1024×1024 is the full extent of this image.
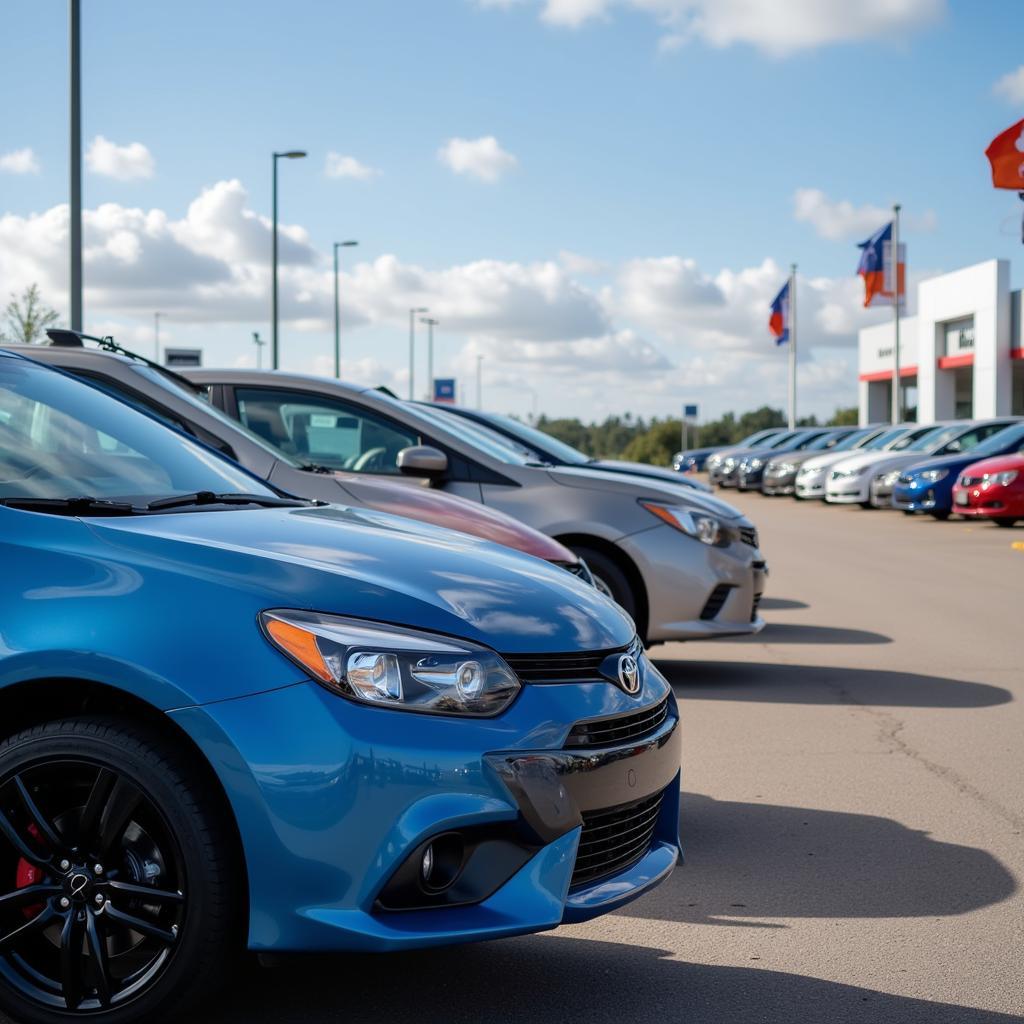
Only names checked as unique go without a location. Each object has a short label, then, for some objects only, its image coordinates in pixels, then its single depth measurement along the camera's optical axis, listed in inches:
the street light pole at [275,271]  1278.3
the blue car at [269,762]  118.6
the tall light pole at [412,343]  2831.0
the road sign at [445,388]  3142.2
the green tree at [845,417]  4667.3
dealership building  2034.9
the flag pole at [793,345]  2117.4
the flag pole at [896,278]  1739.7
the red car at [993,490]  865.5
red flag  1019.3
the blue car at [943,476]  934.4
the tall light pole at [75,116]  616.4
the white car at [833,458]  1213.1
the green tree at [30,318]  1274.6
